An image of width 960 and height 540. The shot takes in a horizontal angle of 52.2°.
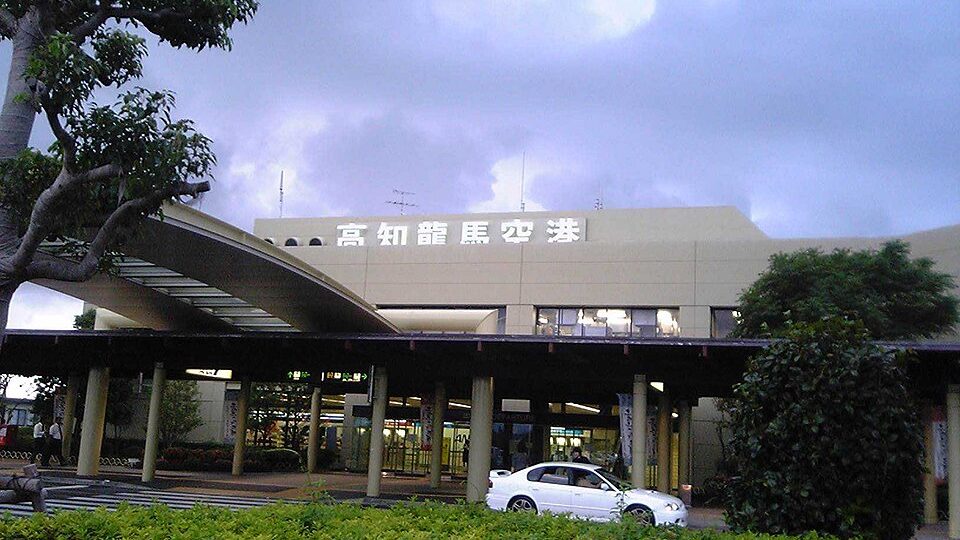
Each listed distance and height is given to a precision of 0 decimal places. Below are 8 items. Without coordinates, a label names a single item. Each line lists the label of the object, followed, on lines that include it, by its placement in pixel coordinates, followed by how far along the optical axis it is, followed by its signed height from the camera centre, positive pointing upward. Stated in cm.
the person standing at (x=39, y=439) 3225 -34
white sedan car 1997 -86
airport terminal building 3656 +664
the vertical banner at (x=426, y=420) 2972 +76
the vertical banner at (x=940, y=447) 2238 +47
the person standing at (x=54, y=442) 3156 -42
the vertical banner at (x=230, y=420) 3241 +55
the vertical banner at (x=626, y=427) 2506 +68
